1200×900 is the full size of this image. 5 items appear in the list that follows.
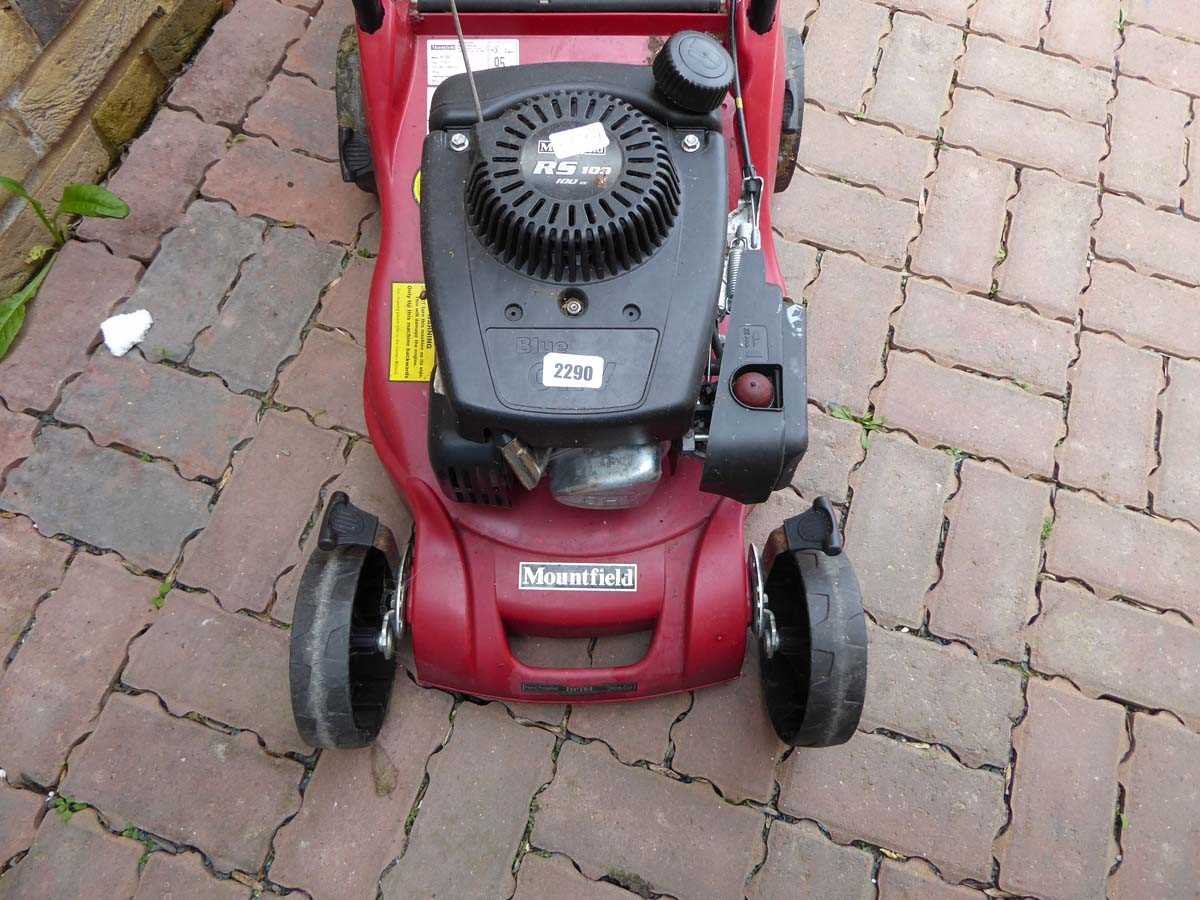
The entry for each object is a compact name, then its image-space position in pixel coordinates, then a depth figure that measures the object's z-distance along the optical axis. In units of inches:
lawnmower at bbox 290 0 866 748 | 46.4
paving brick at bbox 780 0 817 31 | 91.0
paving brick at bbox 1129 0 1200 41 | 93.5
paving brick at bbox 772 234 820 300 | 80.7
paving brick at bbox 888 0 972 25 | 91.7
